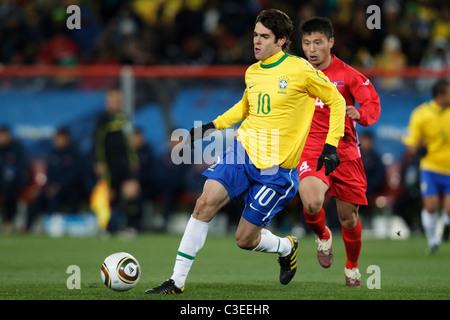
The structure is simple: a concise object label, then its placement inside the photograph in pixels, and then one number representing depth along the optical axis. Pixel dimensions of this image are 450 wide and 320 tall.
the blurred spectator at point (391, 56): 16.33
